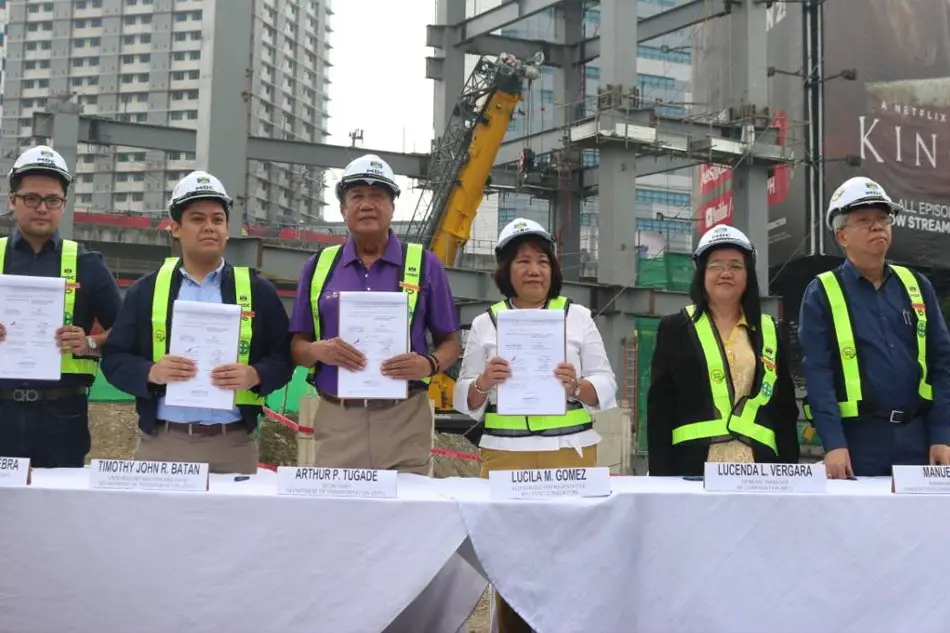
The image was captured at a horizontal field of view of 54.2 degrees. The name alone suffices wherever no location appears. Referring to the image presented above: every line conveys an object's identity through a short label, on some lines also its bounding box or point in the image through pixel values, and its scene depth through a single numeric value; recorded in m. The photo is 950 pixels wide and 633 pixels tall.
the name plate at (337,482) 2.87
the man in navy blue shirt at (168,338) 3.71
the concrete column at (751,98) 18.69
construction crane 16.97
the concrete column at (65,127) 18.53
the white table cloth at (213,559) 2.80
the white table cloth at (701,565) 2.87
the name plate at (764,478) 2.97
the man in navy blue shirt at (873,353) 3.82
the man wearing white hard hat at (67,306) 3.93
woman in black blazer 3.77
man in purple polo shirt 3.78
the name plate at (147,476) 2.88
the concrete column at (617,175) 16.92
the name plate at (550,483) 2.93
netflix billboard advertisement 24.58
